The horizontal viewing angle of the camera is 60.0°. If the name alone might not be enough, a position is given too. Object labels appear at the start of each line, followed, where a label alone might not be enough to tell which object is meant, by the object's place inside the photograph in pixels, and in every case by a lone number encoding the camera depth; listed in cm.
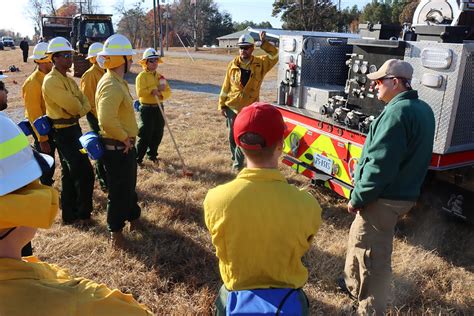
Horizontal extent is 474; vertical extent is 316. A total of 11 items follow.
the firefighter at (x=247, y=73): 587
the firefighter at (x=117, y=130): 374
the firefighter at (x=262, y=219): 188
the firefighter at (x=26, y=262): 120
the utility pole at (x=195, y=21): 5739
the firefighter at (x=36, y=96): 490
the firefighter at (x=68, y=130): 436
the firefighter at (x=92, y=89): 555
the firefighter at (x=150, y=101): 637
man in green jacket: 272
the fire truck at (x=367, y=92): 357
